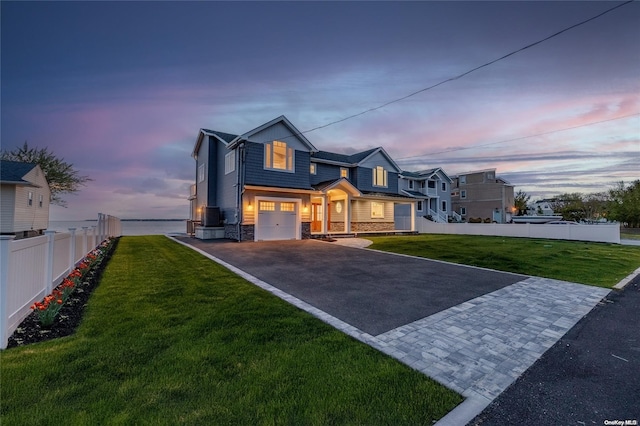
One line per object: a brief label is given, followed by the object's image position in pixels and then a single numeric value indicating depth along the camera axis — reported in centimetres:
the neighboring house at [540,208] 4372
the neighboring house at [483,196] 3872
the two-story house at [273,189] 1573
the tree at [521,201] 4906
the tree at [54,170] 2614
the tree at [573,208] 4266
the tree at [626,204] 3369
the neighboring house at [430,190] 3339
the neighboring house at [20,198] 1692
